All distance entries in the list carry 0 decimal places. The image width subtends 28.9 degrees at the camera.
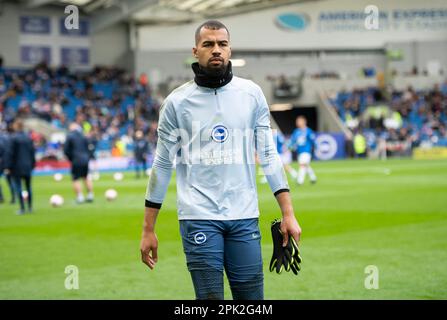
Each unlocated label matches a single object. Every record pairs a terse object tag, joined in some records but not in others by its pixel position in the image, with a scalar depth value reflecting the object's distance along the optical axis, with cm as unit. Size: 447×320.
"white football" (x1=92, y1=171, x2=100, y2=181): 3759
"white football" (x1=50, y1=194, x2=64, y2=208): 2277
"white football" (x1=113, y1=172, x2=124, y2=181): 3559
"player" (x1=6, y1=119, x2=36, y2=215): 2064
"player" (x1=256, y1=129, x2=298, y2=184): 3098
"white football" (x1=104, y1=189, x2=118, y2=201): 2407
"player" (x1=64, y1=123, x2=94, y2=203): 2250
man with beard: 566
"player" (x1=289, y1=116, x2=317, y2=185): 2884
